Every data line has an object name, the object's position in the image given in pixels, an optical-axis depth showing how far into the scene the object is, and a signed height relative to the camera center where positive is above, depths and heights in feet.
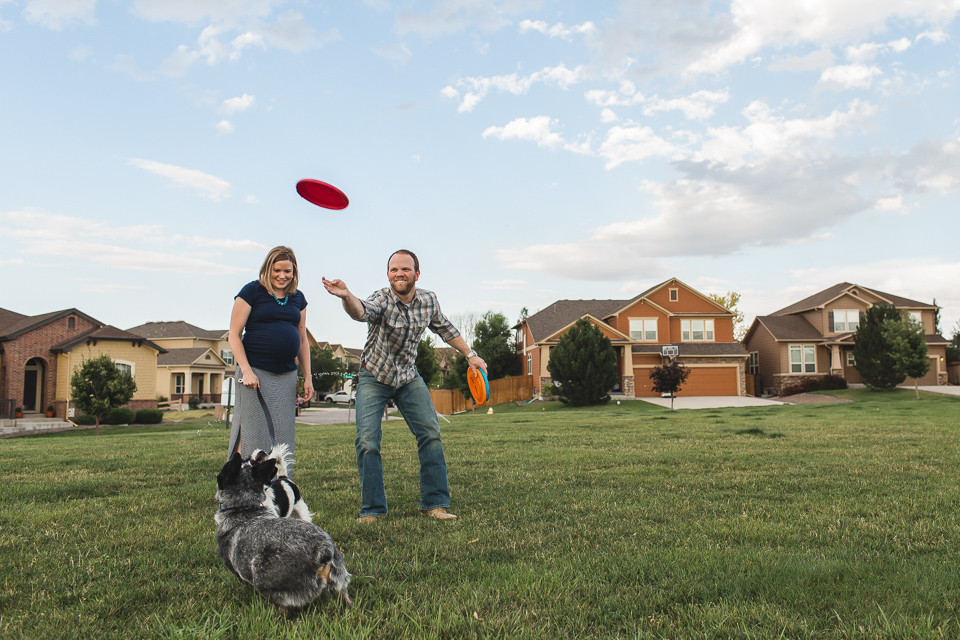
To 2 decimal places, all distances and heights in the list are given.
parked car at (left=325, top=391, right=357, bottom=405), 192.54 -9.27
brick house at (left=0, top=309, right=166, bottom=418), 99.50 +3.17
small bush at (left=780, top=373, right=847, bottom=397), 128.88 -5.70
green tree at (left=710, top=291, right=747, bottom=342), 194.39 +17.33
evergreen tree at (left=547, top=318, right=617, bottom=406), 105.29 -0.79
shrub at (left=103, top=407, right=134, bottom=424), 89.57 -6.20
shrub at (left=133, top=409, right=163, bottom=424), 93.25 -6.57
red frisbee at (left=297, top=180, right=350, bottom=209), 19.29 +5.30
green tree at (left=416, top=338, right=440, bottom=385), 147.84 +1.45
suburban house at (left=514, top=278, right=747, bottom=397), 128.57 +4.58
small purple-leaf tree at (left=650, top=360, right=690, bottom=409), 94.73 -2.54
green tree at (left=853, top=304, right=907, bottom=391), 116.98 +0.56
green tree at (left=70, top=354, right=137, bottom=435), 78.43 -1.81
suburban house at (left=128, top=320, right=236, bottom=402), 164.86 +2.49
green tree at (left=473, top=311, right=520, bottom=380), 151.94 +4.52
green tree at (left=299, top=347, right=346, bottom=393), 186.53 -0.09
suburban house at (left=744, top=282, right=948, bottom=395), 135.64 +3.81
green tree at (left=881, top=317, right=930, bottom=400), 112.16 +1.34
